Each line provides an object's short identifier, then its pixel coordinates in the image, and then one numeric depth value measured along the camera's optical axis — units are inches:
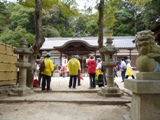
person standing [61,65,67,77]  755.9
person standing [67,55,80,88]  343.6
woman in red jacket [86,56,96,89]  336.2
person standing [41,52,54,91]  305.3
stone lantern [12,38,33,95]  271.9
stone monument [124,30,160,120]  120.9
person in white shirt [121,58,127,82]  467.8
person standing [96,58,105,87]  350.0
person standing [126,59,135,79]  435.0
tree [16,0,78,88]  311.1
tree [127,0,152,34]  1145.3
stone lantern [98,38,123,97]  260.4
